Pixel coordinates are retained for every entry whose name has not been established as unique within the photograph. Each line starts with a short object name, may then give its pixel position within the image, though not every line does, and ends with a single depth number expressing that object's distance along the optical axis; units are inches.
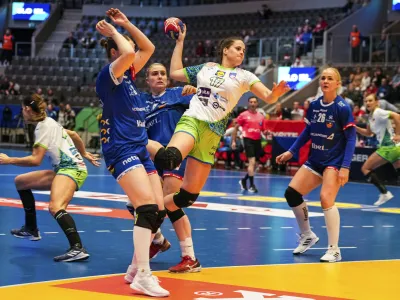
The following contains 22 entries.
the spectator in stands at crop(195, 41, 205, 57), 1464.1
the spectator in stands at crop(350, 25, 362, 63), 1209.4
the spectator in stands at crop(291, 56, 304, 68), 1271.7
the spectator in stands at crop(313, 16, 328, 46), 1293.1
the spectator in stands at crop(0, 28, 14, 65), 1712.6
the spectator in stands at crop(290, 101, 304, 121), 1063.3
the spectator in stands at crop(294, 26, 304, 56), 1307.8
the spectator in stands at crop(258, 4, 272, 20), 1562.5
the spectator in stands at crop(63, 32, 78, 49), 1666.6
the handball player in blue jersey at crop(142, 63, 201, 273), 377.1
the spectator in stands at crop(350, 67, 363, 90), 1106.1
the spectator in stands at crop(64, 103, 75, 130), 1341.0
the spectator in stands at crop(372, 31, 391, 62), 1180.5
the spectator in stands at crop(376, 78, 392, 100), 1049.3
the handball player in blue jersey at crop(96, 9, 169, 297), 296.0
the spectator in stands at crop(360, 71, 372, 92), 1091.2
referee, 774.5
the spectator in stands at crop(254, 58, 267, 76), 1311.5
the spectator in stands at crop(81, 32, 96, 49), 1632.6
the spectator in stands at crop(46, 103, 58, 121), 1343.3
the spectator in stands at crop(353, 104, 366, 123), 975.0
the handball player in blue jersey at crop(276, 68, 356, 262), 396.8
